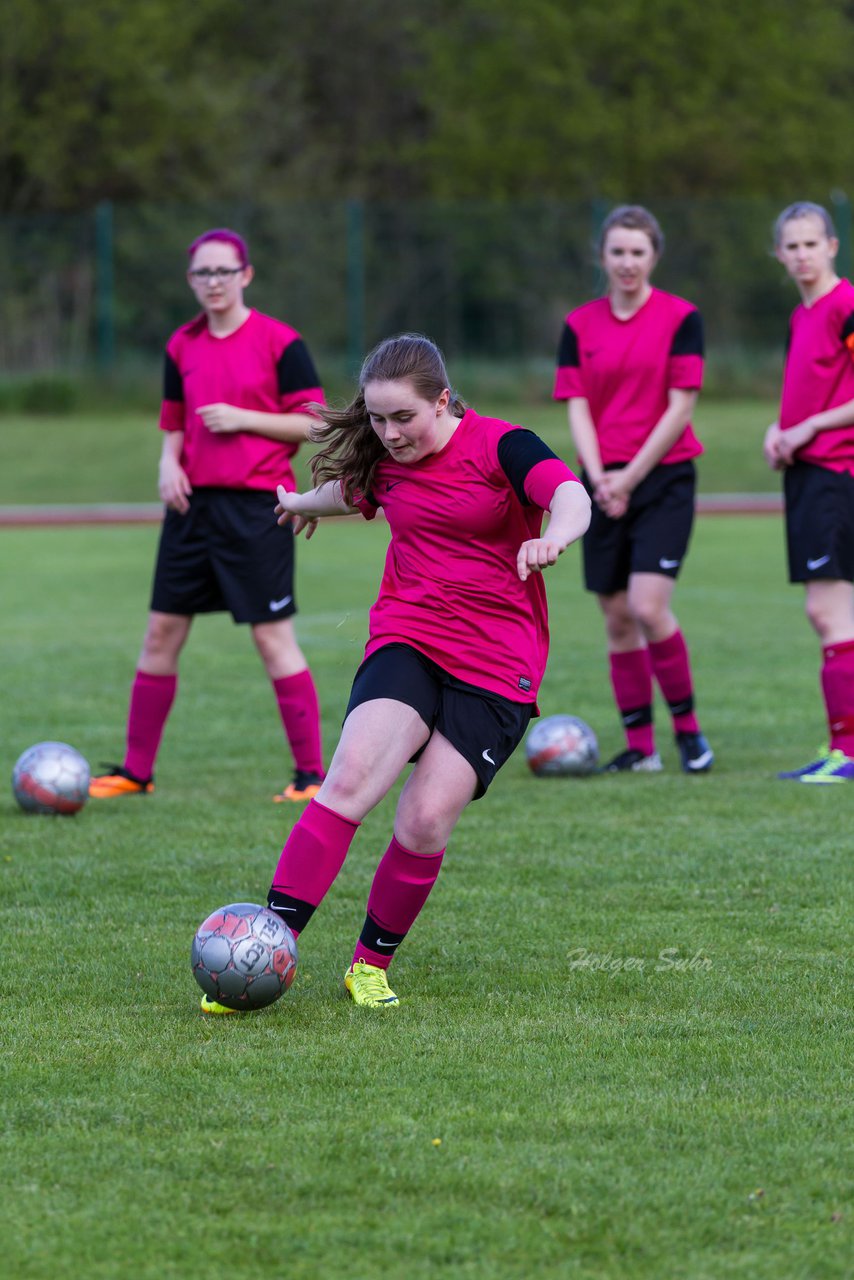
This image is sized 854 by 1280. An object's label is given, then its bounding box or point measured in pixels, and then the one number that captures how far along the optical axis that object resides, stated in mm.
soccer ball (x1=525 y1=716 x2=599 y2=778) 16141
